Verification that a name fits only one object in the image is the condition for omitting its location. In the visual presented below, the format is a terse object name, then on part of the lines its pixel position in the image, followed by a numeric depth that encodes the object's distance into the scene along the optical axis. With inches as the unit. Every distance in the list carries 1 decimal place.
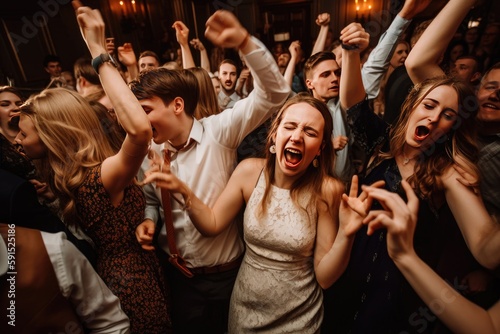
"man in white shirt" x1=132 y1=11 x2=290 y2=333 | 54.0
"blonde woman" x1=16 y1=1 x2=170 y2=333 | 45.0
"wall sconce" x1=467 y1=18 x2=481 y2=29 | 261.7
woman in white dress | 49.1
